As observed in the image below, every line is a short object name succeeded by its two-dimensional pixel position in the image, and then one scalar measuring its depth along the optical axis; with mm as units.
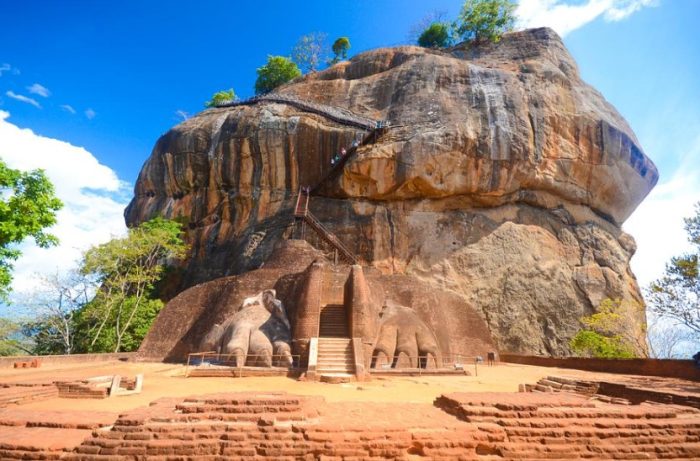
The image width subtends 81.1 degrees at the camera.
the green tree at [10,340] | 18812
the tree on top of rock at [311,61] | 42206
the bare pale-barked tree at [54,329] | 19125
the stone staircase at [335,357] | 10505
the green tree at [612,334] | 18750
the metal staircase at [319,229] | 22422
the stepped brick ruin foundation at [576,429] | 4430
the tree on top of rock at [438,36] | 37562
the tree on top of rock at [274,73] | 40969
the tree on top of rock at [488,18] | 32688
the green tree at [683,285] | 13984
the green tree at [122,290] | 19375
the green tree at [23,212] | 10367
